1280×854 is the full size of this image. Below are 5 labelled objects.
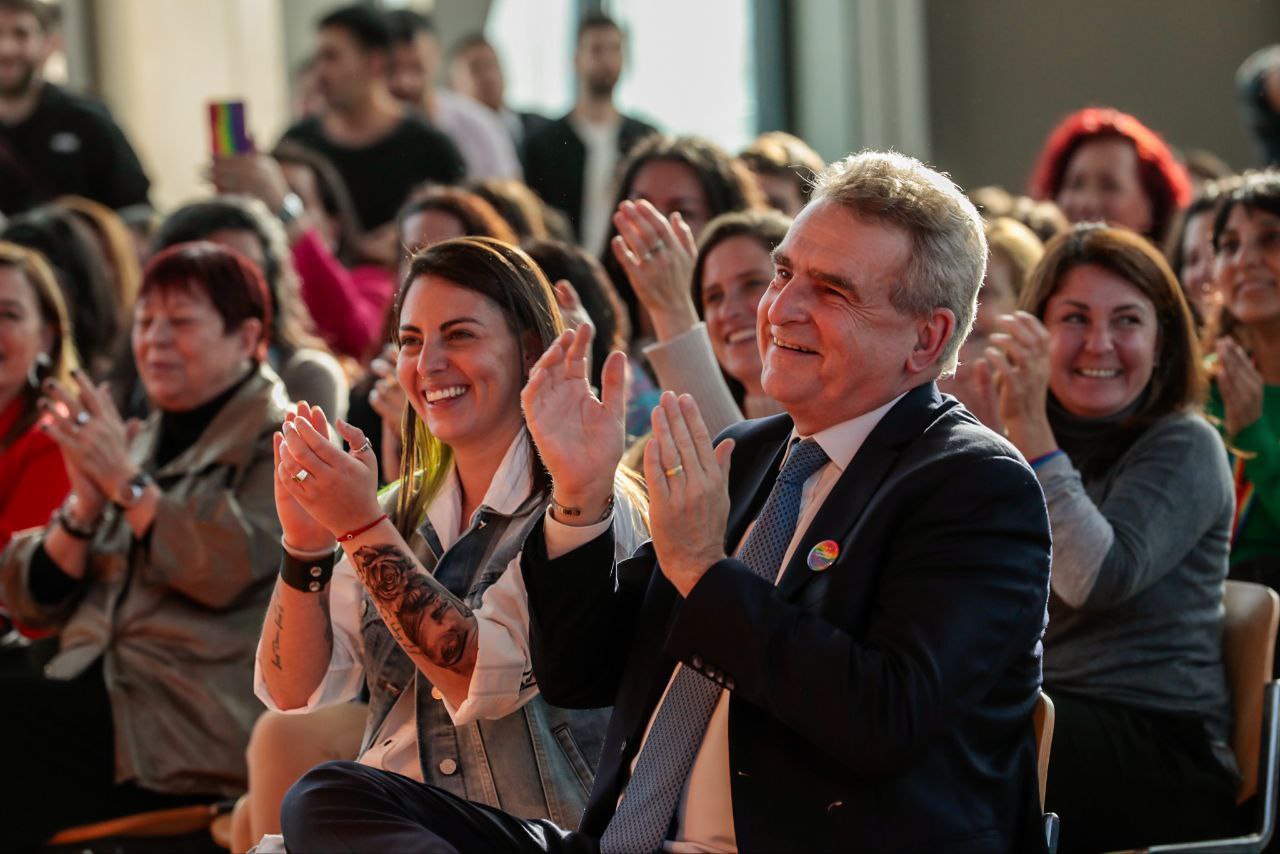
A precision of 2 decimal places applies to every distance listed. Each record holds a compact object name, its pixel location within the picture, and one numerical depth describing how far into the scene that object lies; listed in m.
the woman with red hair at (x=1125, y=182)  9.04
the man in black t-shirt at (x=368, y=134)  11.23
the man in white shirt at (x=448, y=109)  13.05
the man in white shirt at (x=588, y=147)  11.72
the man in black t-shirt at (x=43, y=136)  11.45
